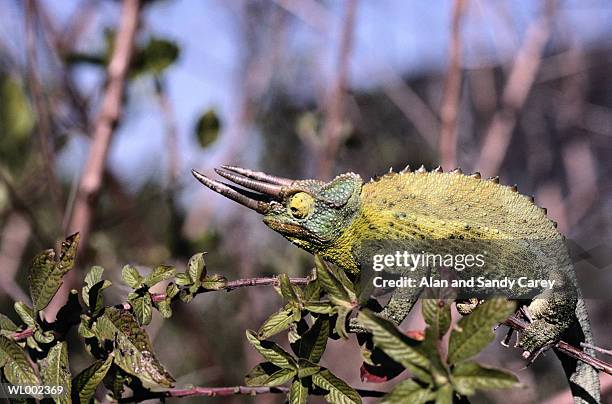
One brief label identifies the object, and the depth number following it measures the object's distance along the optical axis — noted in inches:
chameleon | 21.0
